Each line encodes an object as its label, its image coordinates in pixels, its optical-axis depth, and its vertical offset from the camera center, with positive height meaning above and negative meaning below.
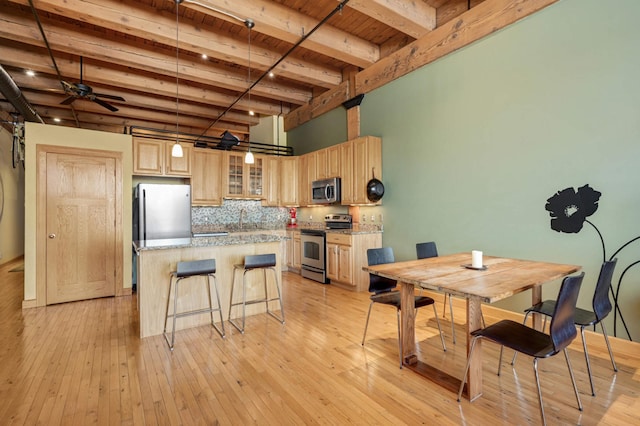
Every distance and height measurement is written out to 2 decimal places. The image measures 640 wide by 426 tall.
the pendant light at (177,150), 3.83 +0.82
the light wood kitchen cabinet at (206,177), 5.73 +0.73
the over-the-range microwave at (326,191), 5.56 +0.45
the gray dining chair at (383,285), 2.79 -0.70
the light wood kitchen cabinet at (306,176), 6.29 +0.82
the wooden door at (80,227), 4.28 -0.15
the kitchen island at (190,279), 3.21 -0.63
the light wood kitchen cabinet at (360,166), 5.01 +0.82
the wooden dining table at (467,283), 1.93 -0.46
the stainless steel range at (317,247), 5.38 -0.60
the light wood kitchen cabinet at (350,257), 4.82 -0.69
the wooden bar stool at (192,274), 3.09 -0.60
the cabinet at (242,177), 6.07 +0.79
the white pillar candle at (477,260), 2.50 -0.38
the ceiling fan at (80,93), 4.39 +1.84
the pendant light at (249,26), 3.74 +2.35
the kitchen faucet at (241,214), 6.49 +0.03
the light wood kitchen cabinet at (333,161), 5.59 +0.99
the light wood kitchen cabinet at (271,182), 6.54 +0.72
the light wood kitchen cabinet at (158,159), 5.13 +0.99
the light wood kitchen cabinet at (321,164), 5.90 +0.99
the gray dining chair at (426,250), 3.40 -0.41
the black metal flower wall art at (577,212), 2.77 +0.01
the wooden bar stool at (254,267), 3.43 -0.60
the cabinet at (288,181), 6.67 +0.75
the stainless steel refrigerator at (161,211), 5.00 +0.08
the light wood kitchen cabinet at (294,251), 6.07 -0.73
